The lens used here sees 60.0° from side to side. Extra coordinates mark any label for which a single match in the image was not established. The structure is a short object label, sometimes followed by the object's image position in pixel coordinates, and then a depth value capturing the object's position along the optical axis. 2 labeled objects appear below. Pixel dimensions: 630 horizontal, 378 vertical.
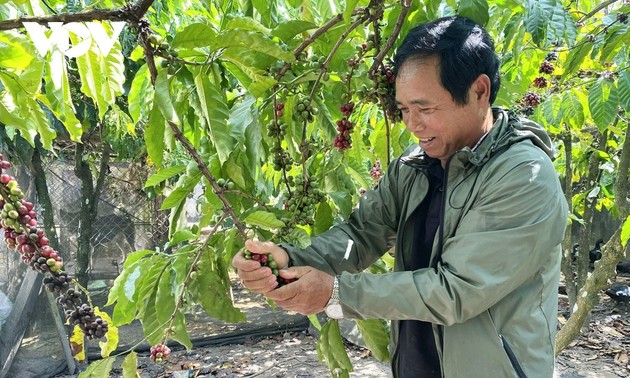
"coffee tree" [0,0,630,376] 1.08
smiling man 1.19
